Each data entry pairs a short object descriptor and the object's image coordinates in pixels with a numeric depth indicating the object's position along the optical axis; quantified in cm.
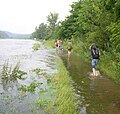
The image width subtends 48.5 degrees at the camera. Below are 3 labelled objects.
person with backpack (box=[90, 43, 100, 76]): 738
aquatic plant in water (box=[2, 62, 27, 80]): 659
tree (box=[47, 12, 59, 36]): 5331
